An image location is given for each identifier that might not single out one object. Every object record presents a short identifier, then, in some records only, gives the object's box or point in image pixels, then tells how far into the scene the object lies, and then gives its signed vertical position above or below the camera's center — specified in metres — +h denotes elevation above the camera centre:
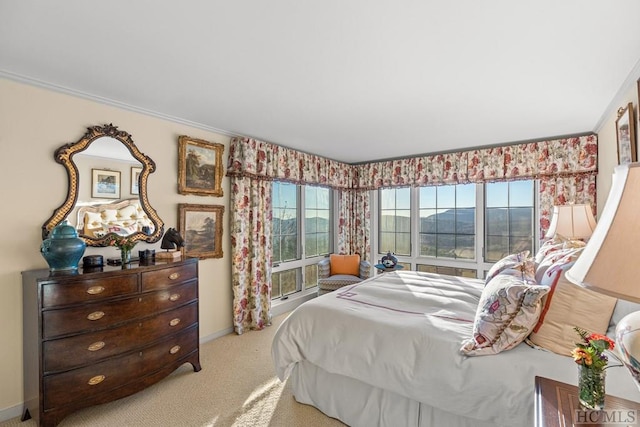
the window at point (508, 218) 4.16 -0.05
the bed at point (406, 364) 1.50 -0.87
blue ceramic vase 2.11 -0.24
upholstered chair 4.51 -0.84
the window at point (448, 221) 4.60 -0.11
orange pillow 4.65 -0.78
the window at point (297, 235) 4.52 -0.34
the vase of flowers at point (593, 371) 1.02 -0.54
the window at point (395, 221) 5.20 -0.11
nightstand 1.00 -0.69
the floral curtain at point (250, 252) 3.63 -0.47
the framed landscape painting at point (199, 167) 3.18 +0.52
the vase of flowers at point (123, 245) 2.48 -0.26
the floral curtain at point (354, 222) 5.42 -0.14
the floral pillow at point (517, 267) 2.09 -0.40
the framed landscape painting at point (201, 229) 3.22 -0.17
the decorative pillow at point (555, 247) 2.37 -0.27
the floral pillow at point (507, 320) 1.58 -0.56
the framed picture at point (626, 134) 2.10 +0.59
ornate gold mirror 2.45 +0.22
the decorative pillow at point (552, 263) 1.71 -0.30
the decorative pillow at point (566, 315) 1.49 -0.51
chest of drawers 1.98 -0.88
